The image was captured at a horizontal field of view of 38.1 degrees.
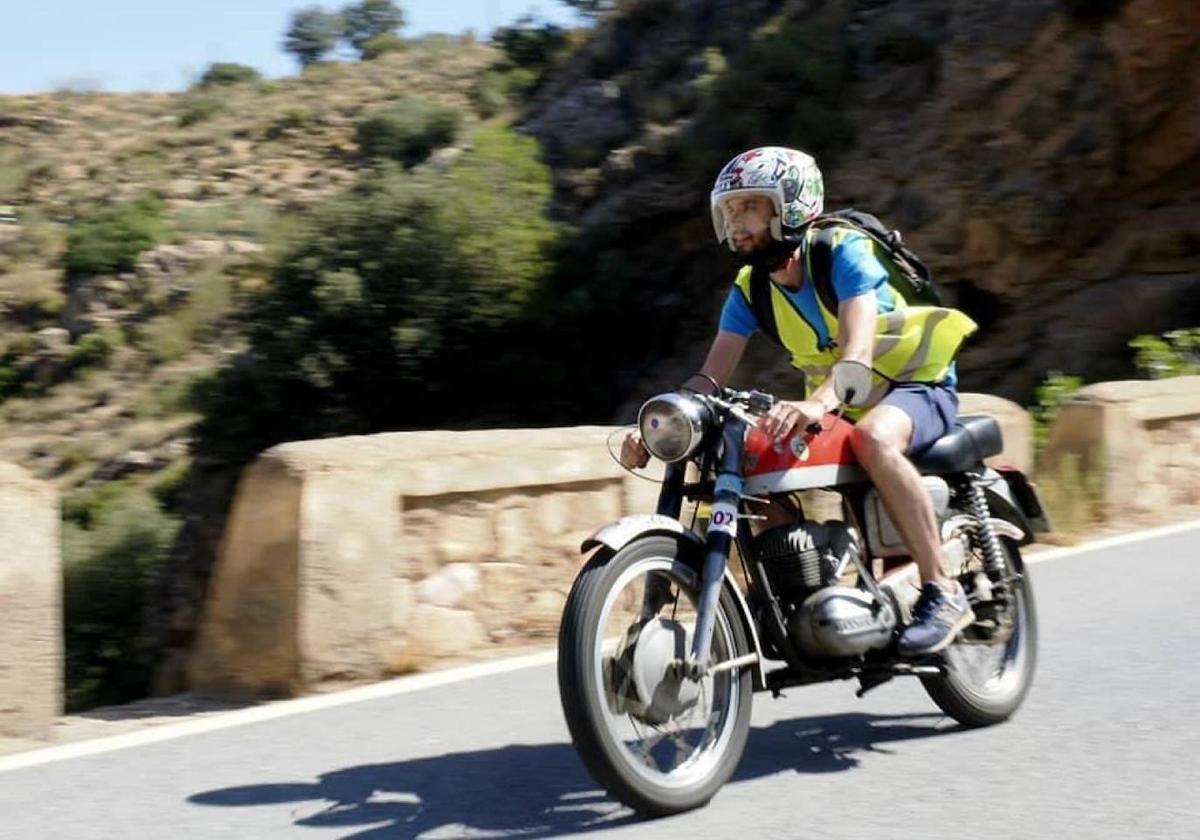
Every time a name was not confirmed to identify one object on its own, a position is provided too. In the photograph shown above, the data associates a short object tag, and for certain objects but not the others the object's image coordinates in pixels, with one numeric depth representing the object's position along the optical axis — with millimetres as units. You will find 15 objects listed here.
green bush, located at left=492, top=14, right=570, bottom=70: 50156
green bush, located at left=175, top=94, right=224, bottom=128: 60156
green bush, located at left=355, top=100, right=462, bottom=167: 48562
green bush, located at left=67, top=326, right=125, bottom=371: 43656
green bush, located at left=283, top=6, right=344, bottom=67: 76938
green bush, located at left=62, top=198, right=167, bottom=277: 46938
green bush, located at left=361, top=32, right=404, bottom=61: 69375
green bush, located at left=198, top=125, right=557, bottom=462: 31906
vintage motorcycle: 4699
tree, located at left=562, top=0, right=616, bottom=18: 49781
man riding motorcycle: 5273
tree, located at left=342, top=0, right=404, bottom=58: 77438
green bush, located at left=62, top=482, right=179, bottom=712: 17330
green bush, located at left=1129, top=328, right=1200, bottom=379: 14883
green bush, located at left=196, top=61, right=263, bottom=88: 65250
